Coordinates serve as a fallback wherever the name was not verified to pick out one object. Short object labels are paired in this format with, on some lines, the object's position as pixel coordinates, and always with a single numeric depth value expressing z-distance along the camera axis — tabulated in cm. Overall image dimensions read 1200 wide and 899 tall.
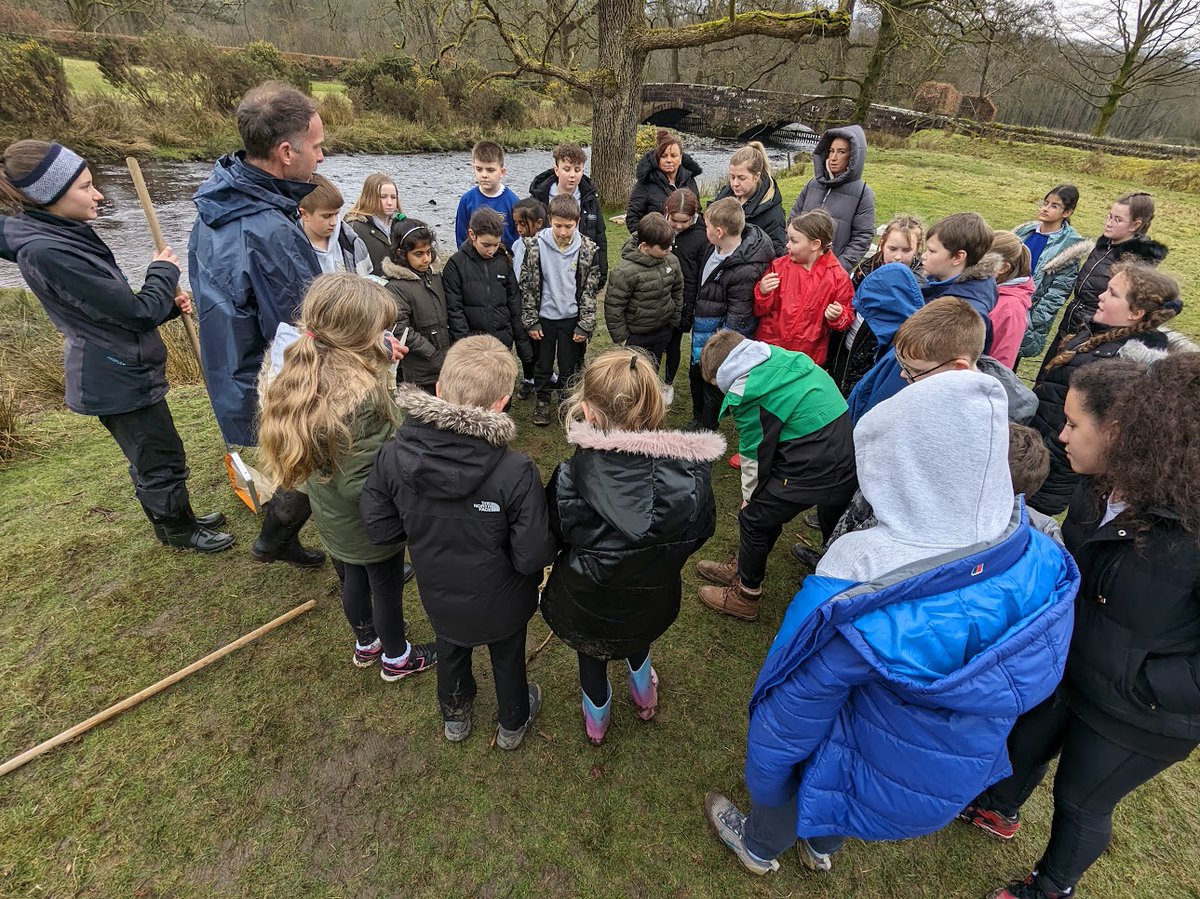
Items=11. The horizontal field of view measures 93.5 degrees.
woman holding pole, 247
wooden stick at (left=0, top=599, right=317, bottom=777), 230
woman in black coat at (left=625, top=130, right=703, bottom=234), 539
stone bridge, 2533
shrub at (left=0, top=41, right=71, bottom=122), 1256
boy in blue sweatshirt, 490
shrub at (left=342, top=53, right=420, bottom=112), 2175
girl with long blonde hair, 207
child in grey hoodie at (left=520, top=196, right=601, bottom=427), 439
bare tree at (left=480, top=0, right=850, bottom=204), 856
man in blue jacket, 251
